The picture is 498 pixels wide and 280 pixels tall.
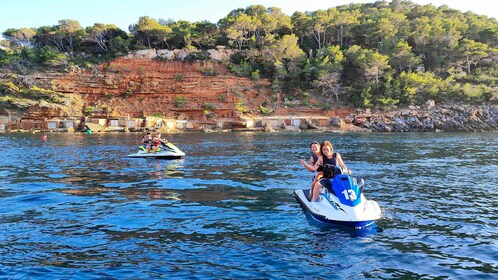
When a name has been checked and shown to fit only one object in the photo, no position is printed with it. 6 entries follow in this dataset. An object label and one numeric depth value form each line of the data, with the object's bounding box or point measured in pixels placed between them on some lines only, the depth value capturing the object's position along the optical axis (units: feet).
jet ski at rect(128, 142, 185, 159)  80.59
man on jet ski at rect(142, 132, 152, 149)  85.31
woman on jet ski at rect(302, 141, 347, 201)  33.73
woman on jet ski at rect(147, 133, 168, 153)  83.30
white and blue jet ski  29.43
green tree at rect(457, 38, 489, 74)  250.78
